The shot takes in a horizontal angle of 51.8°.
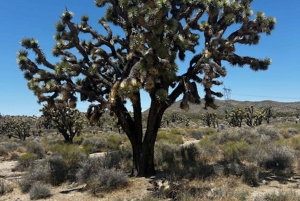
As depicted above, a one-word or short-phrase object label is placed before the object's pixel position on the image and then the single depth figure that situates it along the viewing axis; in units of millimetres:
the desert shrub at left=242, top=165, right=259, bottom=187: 9445
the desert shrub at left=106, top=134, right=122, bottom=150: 21234
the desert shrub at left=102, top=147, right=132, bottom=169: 12195
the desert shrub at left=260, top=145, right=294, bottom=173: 11461
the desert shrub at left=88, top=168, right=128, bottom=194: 9273
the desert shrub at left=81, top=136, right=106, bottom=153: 19712
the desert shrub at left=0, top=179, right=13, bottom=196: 10038
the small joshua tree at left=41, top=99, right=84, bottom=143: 26406
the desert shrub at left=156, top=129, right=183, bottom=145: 21283
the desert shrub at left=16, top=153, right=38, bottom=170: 14878
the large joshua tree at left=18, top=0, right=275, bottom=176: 9180
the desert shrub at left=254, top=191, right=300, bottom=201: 7141
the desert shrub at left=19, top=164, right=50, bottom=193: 10195
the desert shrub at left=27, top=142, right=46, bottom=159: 19300
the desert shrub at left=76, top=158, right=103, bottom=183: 10518
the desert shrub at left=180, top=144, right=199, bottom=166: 13243
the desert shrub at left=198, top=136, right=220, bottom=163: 13457
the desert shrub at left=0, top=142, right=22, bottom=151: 22950
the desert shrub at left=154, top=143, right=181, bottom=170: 12434
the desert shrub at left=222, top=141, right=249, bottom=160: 13641
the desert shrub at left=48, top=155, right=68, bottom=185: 11062
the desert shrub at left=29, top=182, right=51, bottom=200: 9078
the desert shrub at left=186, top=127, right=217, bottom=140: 28684
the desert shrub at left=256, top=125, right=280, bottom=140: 21844
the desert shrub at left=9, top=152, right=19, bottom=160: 19797
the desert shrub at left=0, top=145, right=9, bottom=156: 21297
